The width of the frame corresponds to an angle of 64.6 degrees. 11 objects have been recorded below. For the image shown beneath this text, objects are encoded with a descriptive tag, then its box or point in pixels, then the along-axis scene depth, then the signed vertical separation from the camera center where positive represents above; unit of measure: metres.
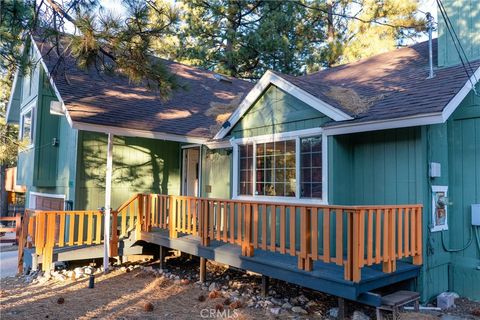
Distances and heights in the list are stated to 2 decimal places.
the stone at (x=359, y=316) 4.86 -1.67
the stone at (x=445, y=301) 5.35 -1.61
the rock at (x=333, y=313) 5.08 -1.71
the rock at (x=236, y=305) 5.41 -1.72
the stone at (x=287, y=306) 5.40 -1.73
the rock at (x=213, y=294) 5.92 -1.73
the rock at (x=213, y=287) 6.46 -1.75
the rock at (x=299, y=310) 5.25 -1.73
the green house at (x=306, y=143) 5.73 +0.82
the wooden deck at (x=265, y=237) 4.61 -0.87
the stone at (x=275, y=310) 5.19 -1.73
